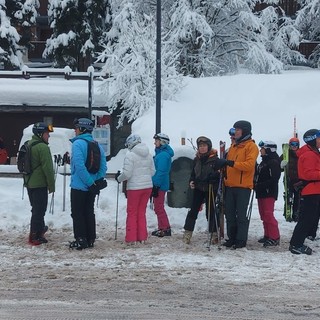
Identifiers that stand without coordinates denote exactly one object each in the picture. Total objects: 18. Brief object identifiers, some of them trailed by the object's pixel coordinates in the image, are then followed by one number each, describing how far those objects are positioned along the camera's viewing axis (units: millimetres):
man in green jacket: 17175
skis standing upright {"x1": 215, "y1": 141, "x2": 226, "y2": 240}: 16990
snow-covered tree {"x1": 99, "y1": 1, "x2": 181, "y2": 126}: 37890
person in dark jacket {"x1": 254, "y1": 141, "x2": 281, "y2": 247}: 17378
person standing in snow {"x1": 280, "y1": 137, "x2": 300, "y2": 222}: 19361
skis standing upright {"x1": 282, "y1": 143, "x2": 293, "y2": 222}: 19811
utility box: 21407
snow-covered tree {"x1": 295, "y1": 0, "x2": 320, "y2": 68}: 51895
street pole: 23762
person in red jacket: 16175
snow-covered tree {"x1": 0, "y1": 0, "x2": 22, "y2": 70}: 55558
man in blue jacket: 16329
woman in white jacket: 17067
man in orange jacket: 16467
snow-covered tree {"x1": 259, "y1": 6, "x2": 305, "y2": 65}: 50356
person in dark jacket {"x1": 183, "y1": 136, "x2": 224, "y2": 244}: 17067
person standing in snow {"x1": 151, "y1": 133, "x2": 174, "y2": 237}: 18329
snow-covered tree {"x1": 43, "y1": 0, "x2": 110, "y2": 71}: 56142
